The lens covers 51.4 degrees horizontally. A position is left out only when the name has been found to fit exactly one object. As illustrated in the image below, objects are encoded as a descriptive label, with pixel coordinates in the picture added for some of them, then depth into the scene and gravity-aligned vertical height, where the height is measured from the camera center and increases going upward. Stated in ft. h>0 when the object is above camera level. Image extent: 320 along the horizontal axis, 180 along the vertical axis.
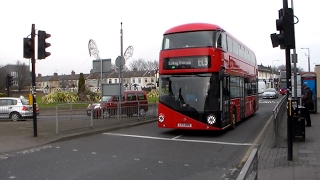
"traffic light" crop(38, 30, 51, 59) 40.63 +5.98
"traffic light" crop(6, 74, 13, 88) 93.51 +3.64
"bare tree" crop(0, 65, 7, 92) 211.41 +6.99
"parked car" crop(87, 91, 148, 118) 47.96 -2.48
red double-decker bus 39.96 +1.54
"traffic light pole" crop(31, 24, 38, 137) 39.22 +1.14
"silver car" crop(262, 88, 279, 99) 166.40 -1.93
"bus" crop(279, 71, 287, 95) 186.33 +4.54
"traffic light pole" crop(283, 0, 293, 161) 24.79 -0.61
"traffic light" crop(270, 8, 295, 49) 24.59 +4.46
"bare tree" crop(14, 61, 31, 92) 253.65 +13.11
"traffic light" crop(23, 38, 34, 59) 39.27 +5.42
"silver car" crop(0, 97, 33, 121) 65.51 -3.19
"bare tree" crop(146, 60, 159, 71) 359.05 +29.97
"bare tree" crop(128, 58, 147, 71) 396.12 +32.59
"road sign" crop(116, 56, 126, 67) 63.52 +5.88
